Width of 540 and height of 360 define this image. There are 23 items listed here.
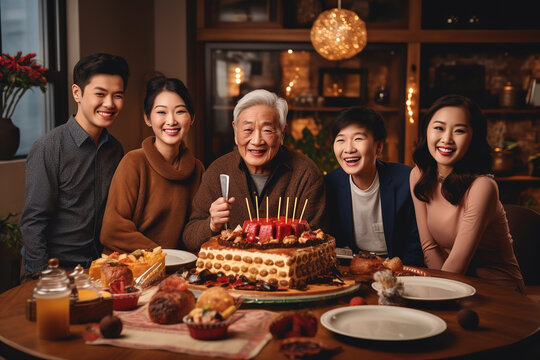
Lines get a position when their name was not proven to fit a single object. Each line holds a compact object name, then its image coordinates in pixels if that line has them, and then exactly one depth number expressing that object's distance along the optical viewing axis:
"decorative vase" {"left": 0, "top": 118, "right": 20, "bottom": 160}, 2.92
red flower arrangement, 2.79
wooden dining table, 1.23
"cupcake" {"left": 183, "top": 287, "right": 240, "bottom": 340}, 1.28
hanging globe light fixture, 3.95
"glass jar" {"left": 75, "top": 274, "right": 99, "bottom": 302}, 1.42
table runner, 1.22
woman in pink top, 2.16
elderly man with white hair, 2.33
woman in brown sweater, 2.29
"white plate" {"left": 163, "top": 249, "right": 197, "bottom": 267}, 1.98
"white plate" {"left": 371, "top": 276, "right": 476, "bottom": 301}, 1.57
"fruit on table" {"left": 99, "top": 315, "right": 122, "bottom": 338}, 1.28
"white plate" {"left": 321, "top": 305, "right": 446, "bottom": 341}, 1.30
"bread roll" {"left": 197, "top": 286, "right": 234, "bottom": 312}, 1.37
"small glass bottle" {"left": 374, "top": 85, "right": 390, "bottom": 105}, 4.94
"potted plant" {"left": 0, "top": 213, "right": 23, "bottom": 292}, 2.77
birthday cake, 1.64
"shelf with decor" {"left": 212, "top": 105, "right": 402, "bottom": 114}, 4.98
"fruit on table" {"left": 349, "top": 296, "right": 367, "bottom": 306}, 1.54
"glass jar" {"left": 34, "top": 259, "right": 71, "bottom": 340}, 1.30
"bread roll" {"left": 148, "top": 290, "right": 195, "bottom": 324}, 1.38
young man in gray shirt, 2.33
